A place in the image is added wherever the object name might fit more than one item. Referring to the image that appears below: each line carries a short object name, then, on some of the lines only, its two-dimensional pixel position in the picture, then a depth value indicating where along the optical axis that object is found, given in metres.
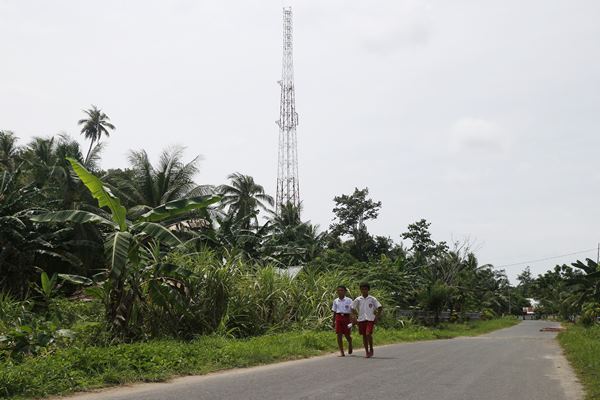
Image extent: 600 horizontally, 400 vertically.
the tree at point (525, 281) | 112.63
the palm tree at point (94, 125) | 48.53
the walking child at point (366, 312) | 12.23
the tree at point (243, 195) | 42.61
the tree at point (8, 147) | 38.14
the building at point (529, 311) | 96.36
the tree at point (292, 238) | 34.34
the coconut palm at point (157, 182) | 30.36
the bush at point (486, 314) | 59.19
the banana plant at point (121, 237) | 11.98
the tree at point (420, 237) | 55.90
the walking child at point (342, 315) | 12.66
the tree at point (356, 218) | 55.59
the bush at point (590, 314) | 33.06
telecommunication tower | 38.81
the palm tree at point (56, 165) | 27.27
